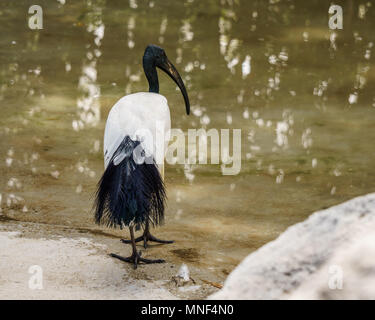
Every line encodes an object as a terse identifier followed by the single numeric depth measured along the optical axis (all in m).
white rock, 7.31
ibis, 10.42
